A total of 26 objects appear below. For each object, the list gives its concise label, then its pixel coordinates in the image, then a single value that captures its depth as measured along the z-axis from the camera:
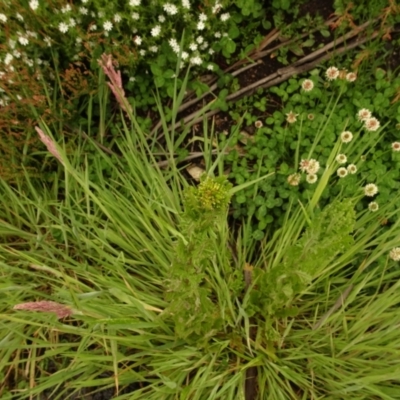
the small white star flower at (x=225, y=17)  0.66
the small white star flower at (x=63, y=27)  0.62
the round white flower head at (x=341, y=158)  0.61
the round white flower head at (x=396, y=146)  0.64
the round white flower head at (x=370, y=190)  0.62
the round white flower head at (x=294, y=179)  0.64
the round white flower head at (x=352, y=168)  0.62
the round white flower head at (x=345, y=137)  0.63
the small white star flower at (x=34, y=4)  0.60
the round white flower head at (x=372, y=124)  0.64
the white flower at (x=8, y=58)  0.63
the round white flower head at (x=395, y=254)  0.60
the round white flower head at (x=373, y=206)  0.63
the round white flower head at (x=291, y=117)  0.67
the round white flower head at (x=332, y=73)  0.67
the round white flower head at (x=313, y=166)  0.64
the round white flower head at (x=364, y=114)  0.65
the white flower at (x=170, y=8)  0.61
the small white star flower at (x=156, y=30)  0.63
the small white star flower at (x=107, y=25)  0.62
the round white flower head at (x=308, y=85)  0.68
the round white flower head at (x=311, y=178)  0.63
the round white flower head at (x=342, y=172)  0.63
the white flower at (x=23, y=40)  0.62
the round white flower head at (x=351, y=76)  0.66
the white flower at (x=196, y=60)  0.66
